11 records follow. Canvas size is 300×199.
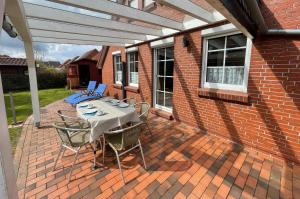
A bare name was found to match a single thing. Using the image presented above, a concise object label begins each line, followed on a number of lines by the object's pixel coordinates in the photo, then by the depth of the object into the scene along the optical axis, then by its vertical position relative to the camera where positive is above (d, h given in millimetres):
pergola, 934 +1060
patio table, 2451 -722
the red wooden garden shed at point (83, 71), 14906 +454
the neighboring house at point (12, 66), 15330 +936
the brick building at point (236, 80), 2443 -90
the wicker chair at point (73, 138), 2238 -1026
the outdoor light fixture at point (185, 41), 3820 +840
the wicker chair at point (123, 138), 2256 -968
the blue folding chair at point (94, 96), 6803 -960
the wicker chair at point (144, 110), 3412 -805
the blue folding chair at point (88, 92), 7395 -866
